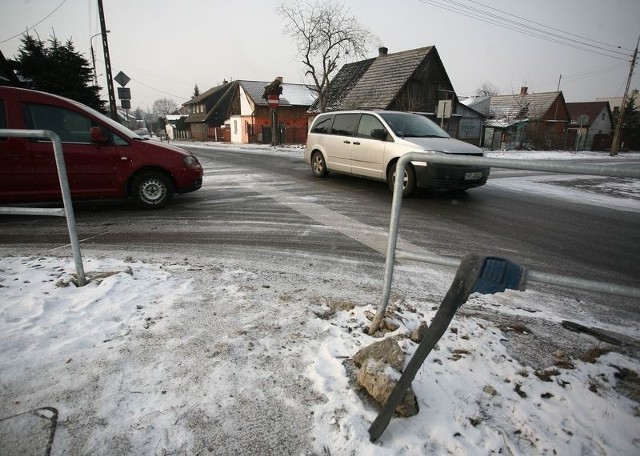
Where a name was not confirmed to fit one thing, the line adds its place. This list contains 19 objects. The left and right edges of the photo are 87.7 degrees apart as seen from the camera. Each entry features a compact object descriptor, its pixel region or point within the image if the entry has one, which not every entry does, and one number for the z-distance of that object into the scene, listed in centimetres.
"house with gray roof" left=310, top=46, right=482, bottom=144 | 2420
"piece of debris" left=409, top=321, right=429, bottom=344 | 218
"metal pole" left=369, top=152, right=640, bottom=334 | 149
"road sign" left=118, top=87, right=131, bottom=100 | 1423
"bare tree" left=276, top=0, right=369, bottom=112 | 2630
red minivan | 498
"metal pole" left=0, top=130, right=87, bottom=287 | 259
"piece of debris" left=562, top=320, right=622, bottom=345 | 245
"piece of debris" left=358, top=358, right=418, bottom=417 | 167
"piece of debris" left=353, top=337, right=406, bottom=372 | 187
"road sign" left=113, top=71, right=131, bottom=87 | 1351
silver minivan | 652
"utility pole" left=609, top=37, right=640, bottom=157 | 2645
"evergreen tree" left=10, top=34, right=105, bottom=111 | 1808
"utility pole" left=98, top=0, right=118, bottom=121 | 1535
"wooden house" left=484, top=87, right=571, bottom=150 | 3108
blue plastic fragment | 151
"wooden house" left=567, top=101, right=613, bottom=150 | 3834
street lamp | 3029
